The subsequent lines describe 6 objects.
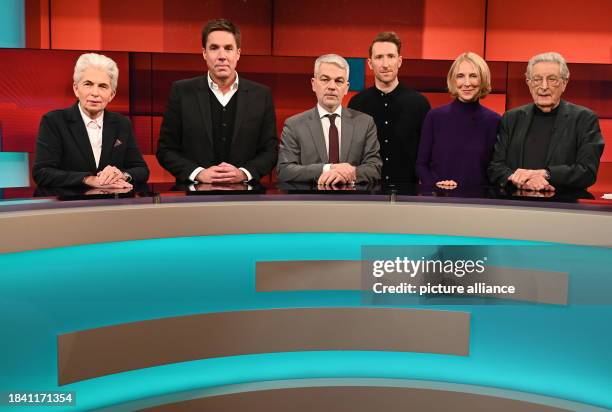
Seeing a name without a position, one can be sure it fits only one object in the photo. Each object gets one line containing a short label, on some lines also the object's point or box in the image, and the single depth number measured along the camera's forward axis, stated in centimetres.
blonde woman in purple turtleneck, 280
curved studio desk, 171
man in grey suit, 265
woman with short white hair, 238
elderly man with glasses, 245
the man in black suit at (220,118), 283
